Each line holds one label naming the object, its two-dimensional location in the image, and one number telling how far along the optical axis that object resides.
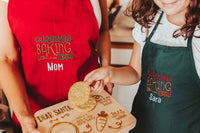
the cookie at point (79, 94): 0.81
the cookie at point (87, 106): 0.80
